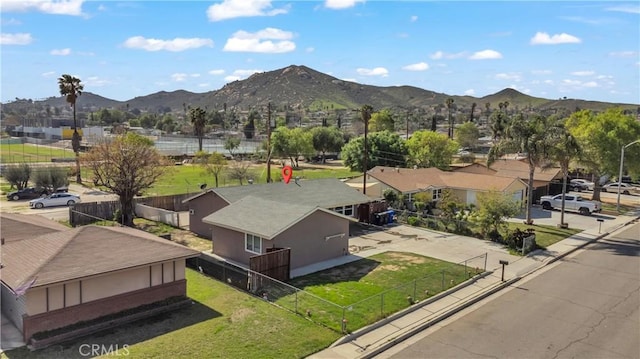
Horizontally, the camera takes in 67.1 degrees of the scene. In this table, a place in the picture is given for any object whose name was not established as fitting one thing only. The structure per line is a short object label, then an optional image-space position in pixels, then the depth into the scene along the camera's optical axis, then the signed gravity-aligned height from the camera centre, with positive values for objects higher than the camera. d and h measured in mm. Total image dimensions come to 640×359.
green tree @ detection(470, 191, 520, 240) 33250 -4883
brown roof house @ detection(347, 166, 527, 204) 44906 -4207
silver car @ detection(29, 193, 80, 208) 44125 -6410
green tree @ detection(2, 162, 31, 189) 51344 -4712
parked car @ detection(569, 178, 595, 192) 61625 -5434
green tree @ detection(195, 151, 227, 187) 55894 -3377
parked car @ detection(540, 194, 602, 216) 46000 -5971
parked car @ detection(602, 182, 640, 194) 62094 -5821
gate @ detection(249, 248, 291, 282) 22172 -5983
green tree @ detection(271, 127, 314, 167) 89625 -1384
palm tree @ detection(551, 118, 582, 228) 36688 -448
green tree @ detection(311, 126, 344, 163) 100938 -591
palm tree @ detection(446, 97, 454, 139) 137125 +9901
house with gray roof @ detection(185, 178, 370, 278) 25125 -4852
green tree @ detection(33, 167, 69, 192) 50781 -5011
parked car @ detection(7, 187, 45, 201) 48156 -6419
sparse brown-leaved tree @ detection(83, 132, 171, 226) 35156 -2617
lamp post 46875 -1629
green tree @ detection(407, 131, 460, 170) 67750 -1643
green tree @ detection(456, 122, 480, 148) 133250 +1397
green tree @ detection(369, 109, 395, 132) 138875 +4662
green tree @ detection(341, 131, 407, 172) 70375 -2071
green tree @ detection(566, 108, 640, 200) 48406 -405
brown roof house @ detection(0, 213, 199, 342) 16344 -5104
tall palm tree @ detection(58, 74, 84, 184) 57531 +5283
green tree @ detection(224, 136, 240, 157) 107625 -2012
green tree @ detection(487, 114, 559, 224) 37156 +52
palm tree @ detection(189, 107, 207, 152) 81562 +3007
